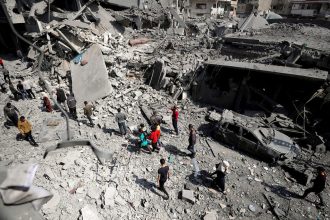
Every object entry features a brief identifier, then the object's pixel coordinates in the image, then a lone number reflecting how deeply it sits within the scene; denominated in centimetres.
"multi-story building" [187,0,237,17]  4609
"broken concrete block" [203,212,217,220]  651
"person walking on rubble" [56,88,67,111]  1134
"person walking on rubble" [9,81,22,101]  1219
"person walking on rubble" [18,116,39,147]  832
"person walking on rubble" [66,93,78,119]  1034
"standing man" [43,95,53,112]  1109
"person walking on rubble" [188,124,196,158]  857
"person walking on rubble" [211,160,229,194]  715
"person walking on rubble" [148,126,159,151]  850
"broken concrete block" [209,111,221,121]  1082
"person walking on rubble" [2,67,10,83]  1346
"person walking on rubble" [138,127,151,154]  866
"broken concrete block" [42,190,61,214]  633
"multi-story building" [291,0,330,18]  3978
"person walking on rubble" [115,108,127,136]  930
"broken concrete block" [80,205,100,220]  624
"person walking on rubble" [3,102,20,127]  938
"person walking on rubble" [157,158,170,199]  674
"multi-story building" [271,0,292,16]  4767
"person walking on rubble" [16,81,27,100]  1202
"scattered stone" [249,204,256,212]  697
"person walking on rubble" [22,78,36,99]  1215
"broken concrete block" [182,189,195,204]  698
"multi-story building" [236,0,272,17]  5119
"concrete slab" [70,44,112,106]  1230
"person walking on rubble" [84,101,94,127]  989
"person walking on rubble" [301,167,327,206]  674
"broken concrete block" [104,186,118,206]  671
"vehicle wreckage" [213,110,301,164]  863
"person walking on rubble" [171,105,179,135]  980
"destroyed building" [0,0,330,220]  690
